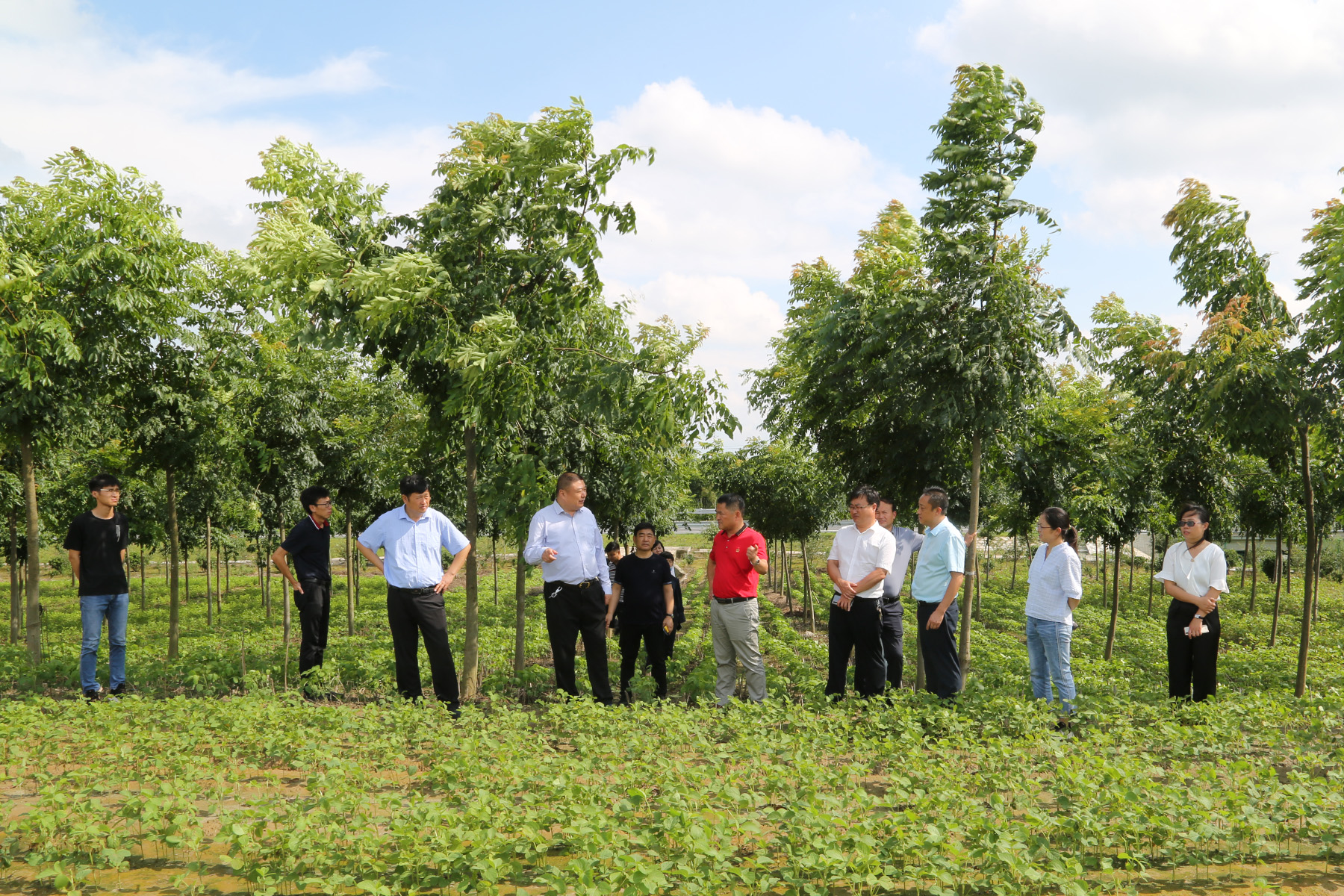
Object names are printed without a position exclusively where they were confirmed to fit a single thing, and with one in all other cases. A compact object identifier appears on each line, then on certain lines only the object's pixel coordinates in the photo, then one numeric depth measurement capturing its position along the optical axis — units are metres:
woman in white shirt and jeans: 6.48
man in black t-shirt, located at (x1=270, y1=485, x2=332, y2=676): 7.58
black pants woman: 6.53
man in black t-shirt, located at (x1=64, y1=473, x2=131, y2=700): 7.12
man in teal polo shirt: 6.42
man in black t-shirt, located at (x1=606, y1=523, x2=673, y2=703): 7.76
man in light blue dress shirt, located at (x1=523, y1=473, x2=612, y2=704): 6.47
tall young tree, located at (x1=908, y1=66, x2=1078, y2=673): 6.87
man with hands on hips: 6.42
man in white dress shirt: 6.46
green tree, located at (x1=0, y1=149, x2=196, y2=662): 7.51
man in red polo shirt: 6.73
